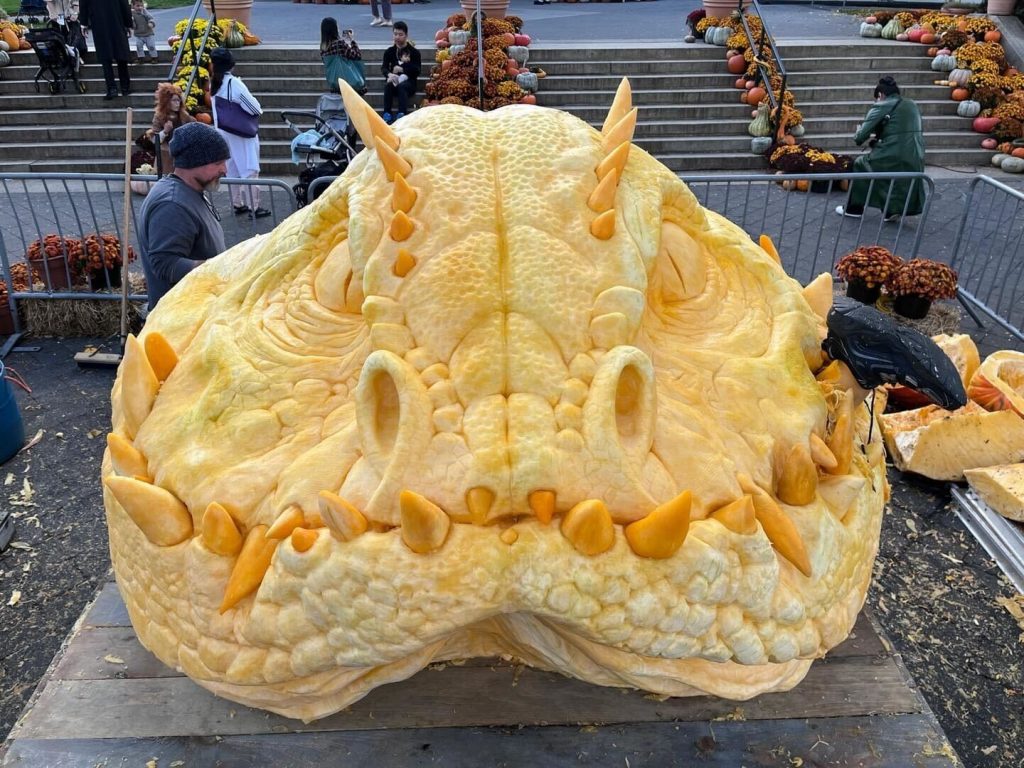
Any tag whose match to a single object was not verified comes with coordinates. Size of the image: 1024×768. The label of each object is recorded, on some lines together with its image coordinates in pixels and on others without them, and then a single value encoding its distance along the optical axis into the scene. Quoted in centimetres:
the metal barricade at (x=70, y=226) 594
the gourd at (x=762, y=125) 1066
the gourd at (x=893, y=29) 1319
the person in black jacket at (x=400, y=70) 1056
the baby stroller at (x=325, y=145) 723
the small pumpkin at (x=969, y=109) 1123
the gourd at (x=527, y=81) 1138
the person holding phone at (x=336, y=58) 948
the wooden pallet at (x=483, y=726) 223
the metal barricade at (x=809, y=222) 729
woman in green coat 784
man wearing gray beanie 350
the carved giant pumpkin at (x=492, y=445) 179
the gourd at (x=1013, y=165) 1045
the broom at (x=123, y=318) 493
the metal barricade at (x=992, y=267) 598
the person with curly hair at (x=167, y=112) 680
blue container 441
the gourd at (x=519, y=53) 1173
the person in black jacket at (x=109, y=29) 1048
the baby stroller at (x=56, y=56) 1124
